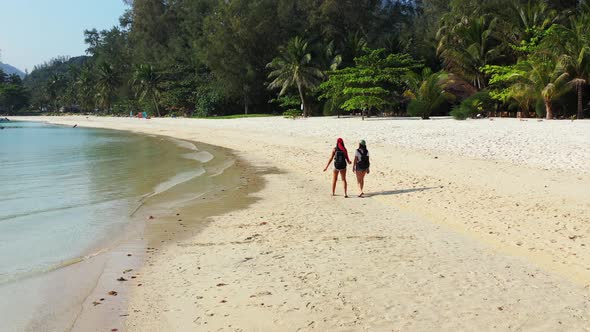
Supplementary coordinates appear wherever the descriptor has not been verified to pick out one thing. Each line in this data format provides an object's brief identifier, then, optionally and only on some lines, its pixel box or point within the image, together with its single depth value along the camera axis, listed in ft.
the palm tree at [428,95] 106.52
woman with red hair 37.27
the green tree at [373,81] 114.52
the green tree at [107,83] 284.41
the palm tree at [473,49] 118.62
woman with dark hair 36.50
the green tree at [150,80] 220.23
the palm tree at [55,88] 400.47
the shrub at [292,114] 143.74
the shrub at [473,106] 93.81
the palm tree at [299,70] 143.02
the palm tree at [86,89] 319.06
